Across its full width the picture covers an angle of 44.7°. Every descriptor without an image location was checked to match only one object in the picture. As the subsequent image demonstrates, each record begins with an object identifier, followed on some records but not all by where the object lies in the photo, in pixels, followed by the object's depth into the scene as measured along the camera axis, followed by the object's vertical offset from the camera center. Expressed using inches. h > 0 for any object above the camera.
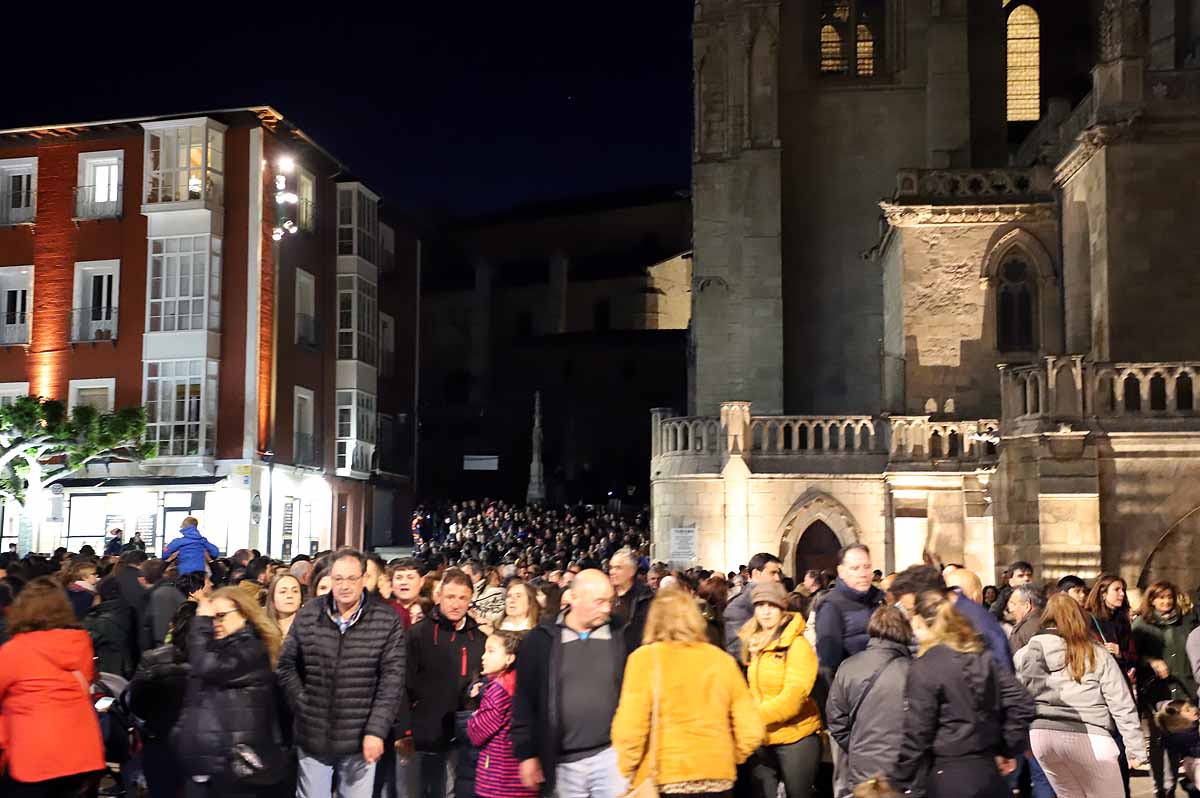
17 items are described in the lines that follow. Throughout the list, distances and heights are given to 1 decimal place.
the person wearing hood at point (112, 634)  496.7 -38.6
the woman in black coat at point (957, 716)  296.0 -38.7
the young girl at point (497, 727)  319.3 -45.1
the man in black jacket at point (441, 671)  373.1 -37.9
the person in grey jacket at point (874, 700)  303.0 -36.8
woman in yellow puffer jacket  340.2 -38.8
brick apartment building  1425.9 +210.7
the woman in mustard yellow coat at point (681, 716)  267.9 -35.2
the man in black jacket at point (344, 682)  328.2 -35.9
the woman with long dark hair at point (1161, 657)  474.6 -42.6
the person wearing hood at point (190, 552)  679.7 -14.0
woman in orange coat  305.7 -38.2
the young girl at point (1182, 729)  436.1 -60.6
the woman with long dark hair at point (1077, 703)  349.1 -42.4
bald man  289.0 -35.1
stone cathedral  813.2 +183.5
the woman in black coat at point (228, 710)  317.1 -41.0
